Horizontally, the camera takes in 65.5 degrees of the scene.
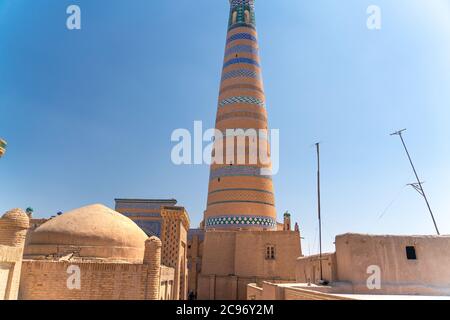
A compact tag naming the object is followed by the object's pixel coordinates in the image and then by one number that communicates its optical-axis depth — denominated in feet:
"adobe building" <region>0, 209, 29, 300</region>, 23.56
